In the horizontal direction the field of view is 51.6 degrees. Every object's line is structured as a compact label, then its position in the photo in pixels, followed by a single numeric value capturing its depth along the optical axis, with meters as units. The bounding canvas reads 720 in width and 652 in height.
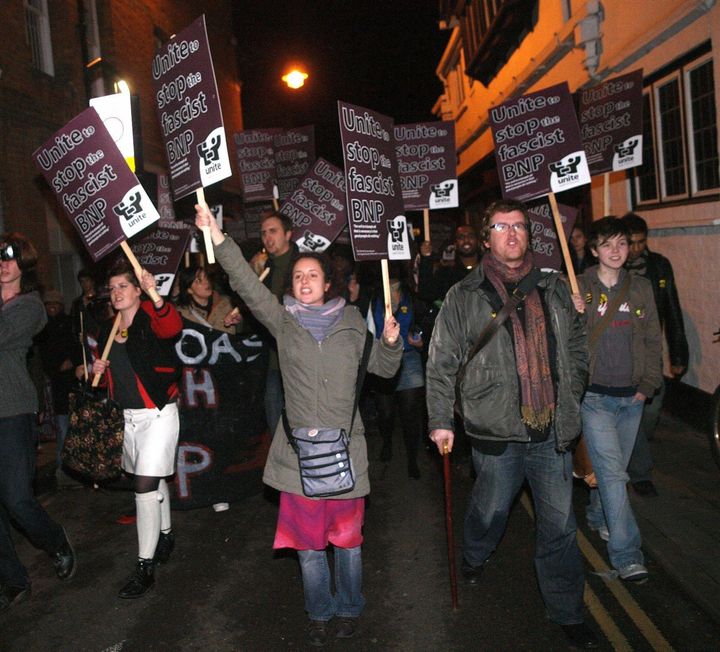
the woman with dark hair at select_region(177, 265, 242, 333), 6.43
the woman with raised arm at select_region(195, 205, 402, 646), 4.03
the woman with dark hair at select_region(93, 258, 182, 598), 4.88
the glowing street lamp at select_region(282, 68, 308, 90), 15.39
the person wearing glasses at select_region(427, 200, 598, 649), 3.97
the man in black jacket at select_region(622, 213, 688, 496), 6.32
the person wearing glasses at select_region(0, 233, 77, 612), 4.67
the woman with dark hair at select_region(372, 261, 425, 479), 7.21
